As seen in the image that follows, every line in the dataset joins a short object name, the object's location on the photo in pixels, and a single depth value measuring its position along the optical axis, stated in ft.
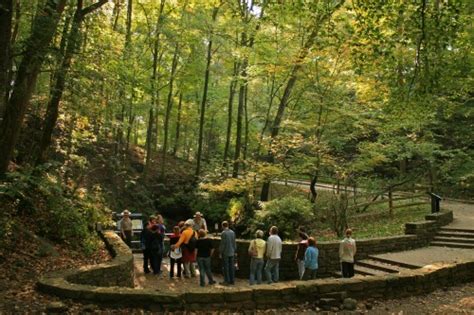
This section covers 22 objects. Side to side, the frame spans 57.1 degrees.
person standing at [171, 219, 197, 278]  37.24
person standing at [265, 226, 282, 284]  36.76
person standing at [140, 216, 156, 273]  38.78
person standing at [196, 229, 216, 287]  35.35
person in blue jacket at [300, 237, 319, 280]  36.14
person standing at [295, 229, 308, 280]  38.50
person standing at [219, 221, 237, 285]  36.86
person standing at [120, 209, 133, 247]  46.14
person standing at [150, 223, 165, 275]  38.78
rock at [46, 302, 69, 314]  19.48
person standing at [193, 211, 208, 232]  42.70
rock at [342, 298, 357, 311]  23.35
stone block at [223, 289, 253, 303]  22.11
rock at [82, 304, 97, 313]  20.07
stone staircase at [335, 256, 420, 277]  38.24
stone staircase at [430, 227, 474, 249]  46.97
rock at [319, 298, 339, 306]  23.43
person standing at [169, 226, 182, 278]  38.57
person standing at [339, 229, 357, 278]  35.40
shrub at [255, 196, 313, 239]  53.21
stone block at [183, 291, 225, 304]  21.69
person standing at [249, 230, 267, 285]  36.91
